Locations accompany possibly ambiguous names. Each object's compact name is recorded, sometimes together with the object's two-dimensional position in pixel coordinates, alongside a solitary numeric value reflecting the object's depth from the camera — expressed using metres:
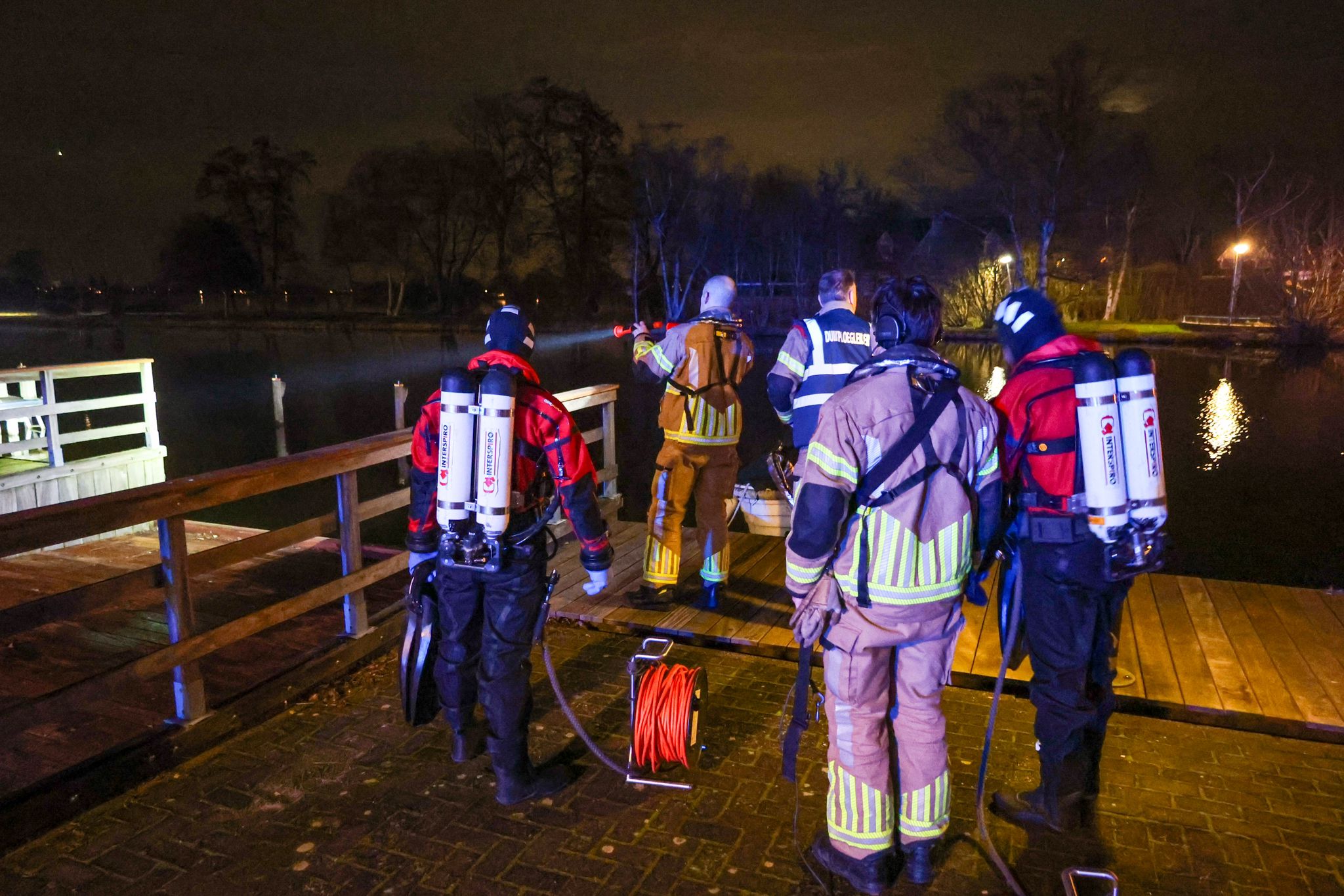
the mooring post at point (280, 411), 18.80
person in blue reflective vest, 4.71
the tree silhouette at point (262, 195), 57.47
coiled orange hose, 3.56
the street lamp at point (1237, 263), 43.75
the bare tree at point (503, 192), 48.53
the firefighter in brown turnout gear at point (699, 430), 5.21
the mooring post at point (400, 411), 14.68
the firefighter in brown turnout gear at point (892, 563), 2.72
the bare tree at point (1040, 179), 37.41
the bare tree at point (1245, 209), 43.62
